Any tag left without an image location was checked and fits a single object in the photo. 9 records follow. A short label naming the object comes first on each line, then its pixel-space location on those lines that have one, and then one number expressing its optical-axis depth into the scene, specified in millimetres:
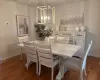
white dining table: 2110
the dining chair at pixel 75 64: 2014
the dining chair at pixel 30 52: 2543
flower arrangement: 4747
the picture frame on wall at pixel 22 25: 4284
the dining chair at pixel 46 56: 2172
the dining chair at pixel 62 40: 3386
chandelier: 4592
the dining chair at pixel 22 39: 3624
